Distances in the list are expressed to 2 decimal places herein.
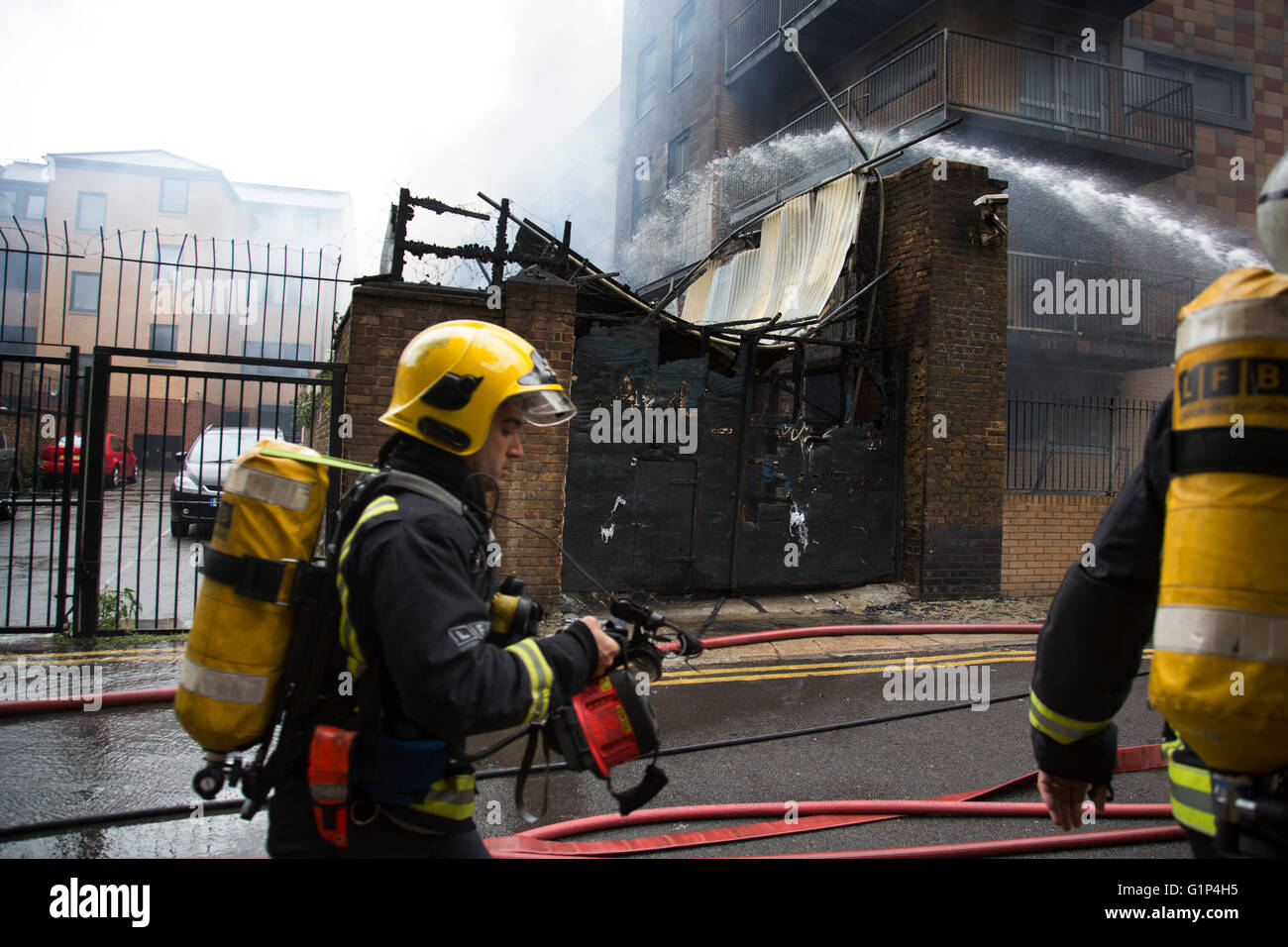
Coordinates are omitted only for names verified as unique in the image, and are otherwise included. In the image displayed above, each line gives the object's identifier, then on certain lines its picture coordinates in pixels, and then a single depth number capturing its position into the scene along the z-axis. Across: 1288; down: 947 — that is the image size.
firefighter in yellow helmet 1.53
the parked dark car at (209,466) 9.12
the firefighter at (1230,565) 1.18
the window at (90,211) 37.00
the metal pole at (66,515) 6.05
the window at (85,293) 28.34
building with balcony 13.34
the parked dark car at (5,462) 12.16
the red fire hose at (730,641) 4.66
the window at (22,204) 38.03
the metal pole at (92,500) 6.03
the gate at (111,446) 6.06
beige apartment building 23.48
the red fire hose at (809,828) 3.10
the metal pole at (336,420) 6.54
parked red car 6.27
